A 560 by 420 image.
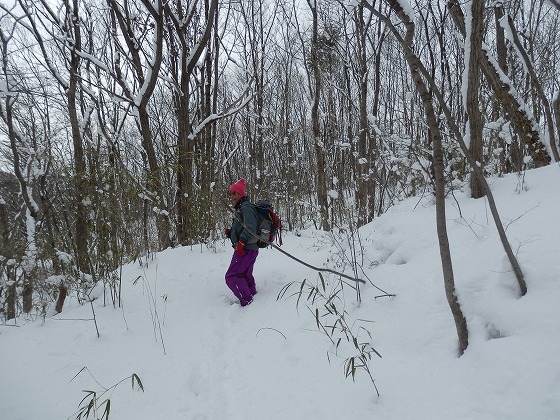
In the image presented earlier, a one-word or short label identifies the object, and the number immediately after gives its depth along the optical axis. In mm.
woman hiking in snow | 4004
